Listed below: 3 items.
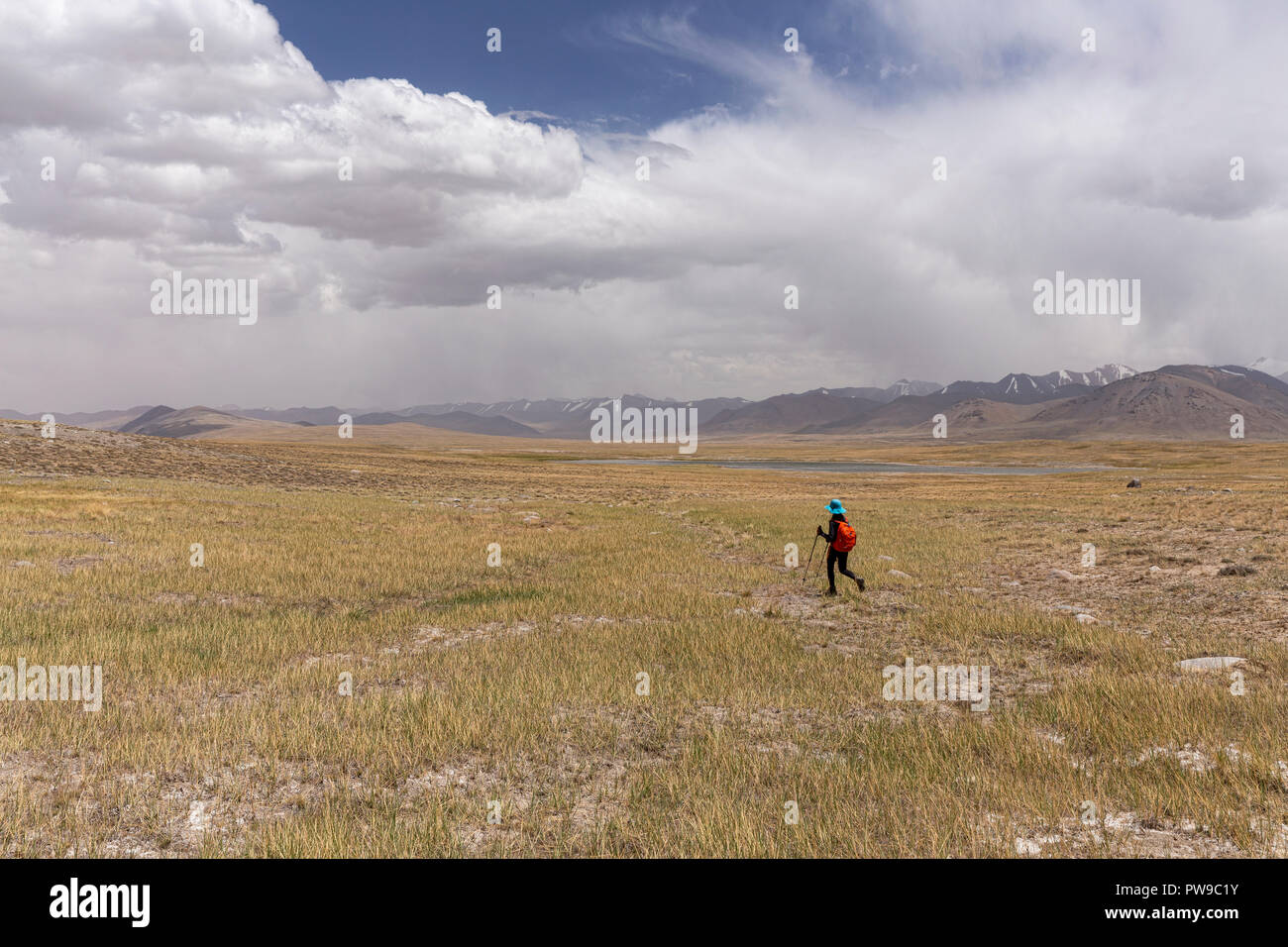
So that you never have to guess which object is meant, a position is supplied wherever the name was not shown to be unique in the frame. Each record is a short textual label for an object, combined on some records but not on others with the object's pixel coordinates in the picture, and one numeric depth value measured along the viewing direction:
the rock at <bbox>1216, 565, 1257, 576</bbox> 18.14
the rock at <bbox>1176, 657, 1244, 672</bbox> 10.53
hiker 16.91
